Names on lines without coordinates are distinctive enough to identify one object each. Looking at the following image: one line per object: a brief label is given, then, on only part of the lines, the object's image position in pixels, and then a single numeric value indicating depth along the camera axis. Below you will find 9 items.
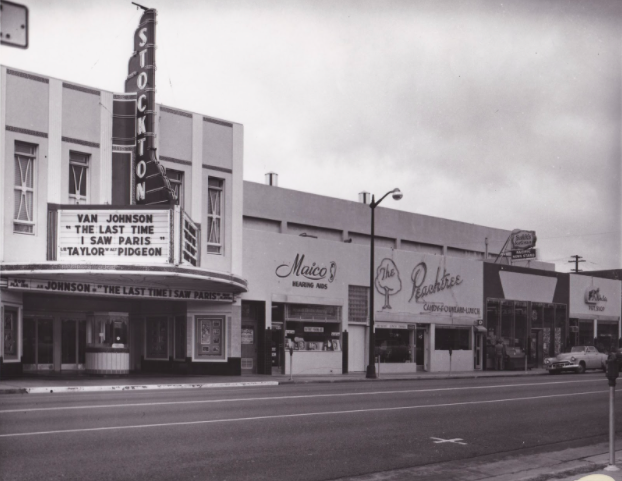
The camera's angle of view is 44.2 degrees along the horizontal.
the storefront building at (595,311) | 46.19
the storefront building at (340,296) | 29.52
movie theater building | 22.20
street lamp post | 28.75
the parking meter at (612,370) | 9.08
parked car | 35.56
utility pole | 69.88
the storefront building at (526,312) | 39.88
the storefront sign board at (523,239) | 42.25
